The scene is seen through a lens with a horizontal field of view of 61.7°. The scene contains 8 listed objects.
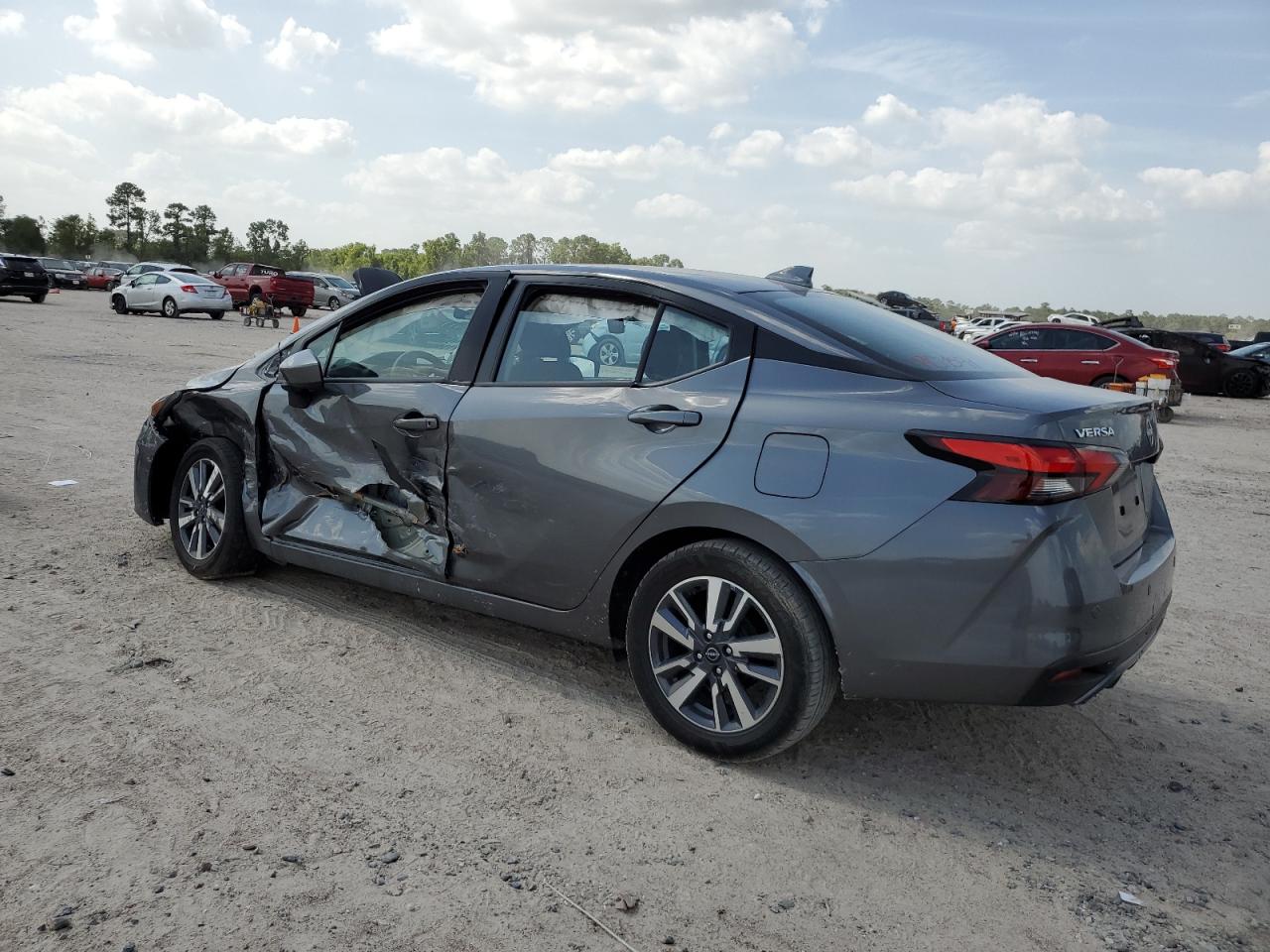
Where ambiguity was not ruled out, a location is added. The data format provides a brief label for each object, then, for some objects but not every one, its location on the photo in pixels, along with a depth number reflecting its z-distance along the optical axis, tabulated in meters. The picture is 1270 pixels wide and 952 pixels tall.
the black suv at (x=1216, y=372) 23.83
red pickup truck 36.62
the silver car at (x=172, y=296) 32.53
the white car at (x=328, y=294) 40.09
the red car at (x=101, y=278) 55.88
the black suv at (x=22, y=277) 32.47
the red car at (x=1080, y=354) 17.67
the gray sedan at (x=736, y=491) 3.11
